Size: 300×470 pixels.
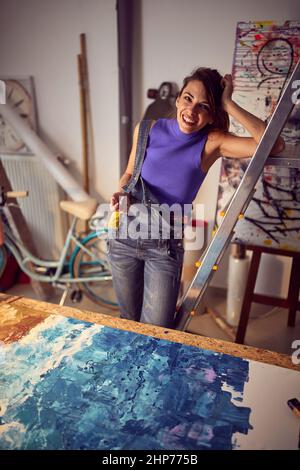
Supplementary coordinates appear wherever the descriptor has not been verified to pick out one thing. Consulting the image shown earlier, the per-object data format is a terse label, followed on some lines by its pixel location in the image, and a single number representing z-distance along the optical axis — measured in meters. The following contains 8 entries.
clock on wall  2.48
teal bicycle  2.37
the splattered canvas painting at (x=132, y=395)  0.77
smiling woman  1.16
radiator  2.67
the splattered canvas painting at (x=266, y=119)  1.25
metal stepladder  1.05
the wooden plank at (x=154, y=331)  1.00
